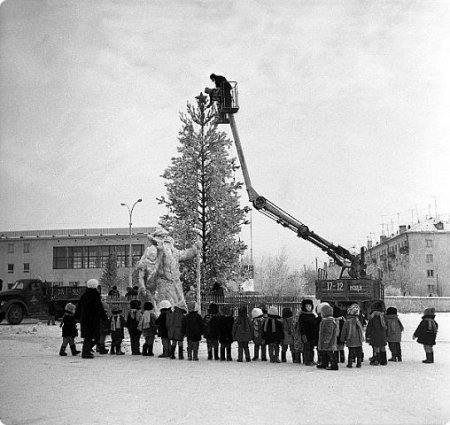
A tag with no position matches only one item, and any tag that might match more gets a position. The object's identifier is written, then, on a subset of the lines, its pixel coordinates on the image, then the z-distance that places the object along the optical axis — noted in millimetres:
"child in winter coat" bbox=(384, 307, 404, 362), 11477
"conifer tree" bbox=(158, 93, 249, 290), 28078
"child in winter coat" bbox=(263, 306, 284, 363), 11258
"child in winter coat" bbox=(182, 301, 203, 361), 11477
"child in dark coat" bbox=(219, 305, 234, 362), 11695
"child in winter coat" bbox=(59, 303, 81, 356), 11406
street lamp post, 37319
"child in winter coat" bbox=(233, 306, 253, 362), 11484
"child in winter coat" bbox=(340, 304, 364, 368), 10547
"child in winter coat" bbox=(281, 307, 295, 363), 11416
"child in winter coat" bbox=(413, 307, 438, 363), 11109
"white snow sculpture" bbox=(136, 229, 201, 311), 17172
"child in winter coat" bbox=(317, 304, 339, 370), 10070
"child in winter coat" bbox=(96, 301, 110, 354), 12078
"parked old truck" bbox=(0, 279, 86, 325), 22172
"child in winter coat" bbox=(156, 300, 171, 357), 12062
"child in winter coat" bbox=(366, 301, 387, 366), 11008
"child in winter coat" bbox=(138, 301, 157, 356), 12180
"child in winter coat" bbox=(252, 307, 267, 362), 11500
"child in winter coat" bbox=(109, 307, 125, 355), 12148
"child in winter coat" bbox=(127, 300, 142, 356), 12281
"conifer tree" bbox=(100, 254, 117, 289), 53934
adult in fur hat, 10734
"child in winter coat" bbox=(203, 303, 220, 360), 11797
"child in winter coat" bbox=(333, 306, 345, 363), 10611
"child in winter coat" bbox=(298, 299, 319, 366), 10570
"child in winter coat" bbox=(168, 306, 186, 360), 11784
